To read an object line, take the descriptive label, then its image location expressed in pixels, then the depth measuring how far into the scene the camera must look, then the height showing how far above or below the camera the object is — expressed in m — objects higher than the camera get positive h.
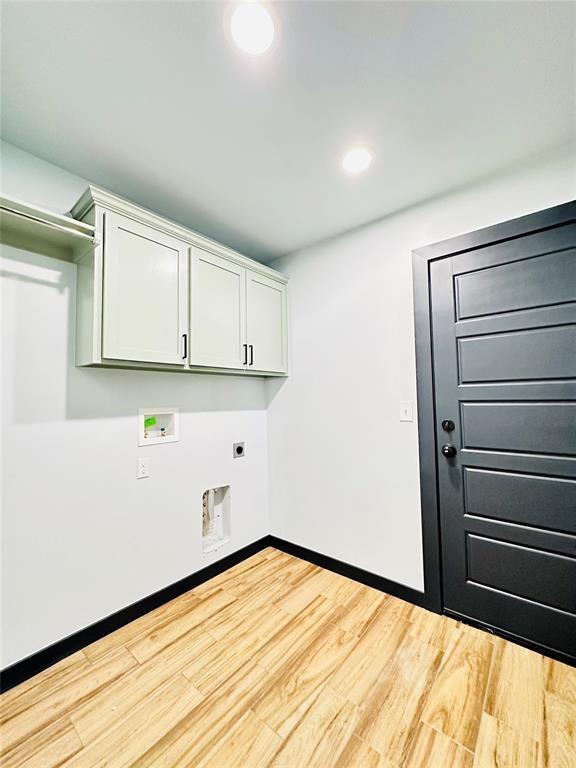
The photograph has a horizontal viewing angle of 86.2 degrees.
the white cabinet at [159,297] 1.62 +0.63
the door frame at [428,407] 1.93 -0.08
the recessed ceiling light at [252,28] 1.04 +1.30
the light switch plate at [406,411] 2.09 -0.11
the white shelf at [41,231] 1.39 +0.84
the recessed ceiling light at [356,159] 1.65 +1.30
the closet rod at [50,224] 1.35 +0.83
